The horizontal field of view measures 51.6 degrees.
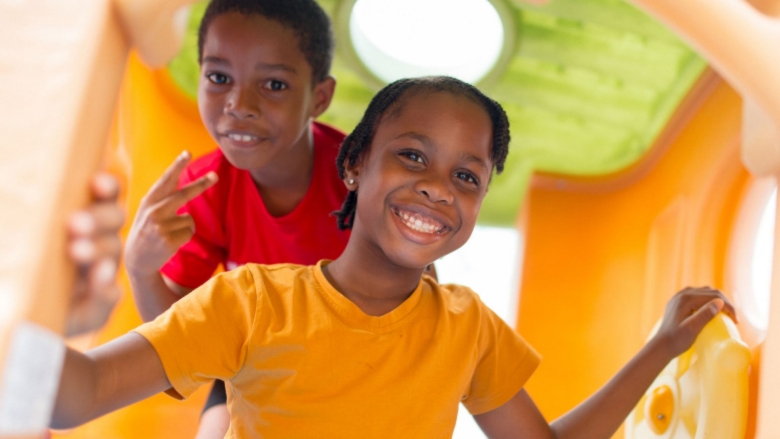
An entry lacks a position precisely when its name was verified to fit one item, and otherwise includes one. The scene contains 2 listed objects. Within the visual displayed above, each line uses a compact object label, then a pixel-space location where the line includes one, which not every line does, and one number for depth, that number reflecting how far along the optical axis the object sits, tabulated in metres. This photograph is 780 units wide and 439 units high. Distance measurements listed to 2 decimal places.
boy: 1.17
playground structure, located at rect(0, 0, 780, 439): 0.59
